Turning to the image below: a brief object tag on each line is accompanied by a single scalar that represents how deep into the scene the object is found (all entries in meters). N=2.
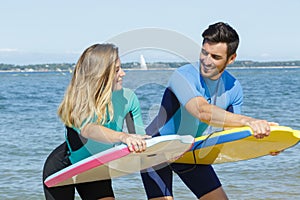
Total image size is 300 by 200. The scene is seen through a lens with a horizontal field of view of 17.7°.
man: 5.87
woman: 5.62
